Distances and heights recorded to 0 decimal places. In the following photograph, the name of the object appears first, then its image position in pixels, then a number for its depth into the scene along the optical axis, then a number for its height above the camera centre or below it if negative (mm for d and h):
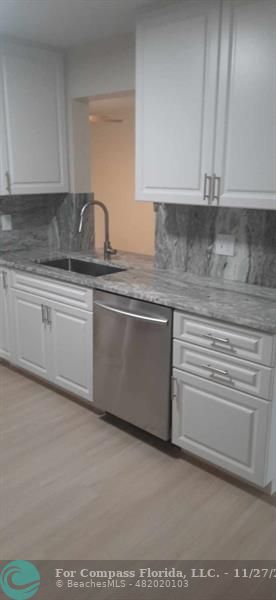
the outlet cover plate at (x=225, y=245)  2600 -337
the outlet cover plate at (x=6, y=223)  3455 -293
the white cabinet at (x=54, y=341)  2787 -989
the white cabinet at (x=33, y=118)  3014 +431
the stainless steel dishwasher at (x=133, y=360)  2344 -925
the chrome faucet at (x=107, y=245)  3141 -421
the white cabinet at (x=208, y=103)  2053 +379
